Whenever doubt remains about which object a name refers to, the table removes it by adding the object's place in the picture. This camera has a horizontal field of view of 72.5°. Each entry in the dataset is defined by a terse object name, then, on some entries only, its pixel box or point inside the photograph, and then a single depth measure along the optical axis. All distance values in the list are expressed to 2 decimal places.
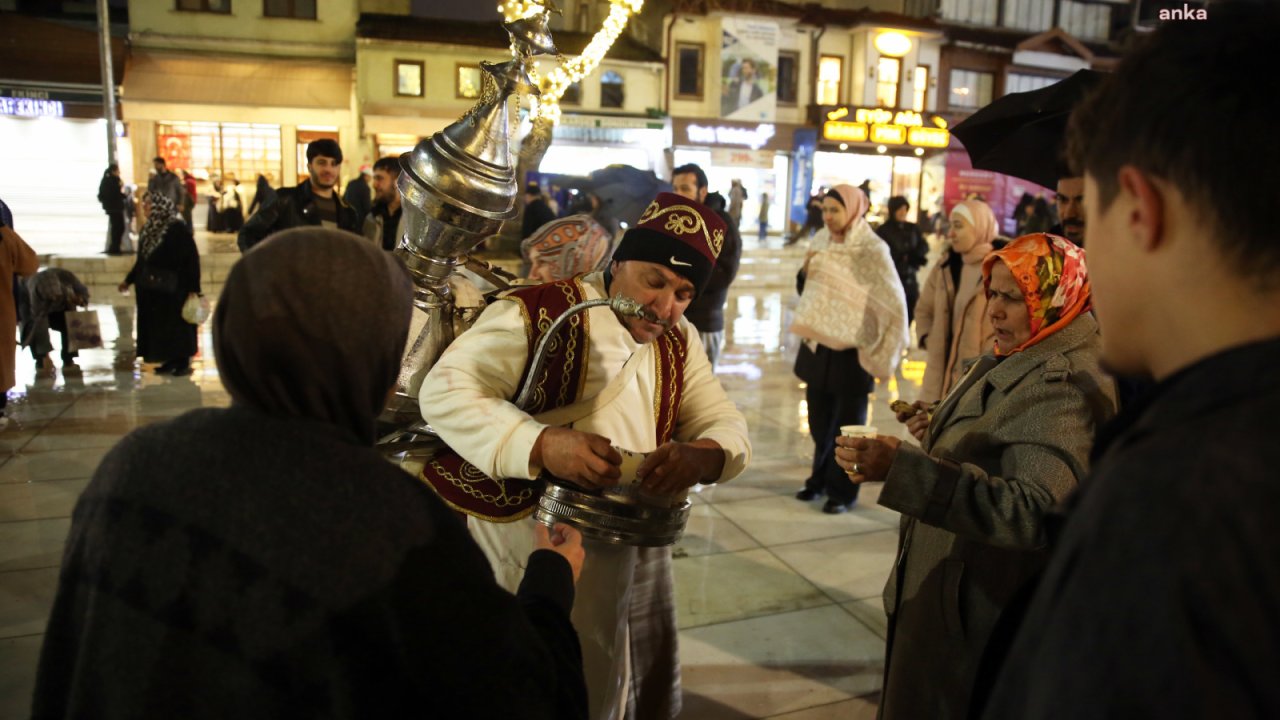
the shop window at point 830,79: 29.30
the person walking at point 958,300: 4.62
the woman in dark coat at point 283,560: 1.07
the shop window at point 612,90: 26.42
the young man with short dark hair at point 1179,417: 0.65
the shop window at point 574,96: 25.91
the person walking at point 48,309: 7.96
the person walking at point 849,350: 5.16
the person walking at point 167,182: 15.50
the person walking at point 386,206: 5.32
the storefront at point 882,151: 28.72
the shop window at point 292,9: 24.14
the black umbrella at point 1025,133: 3.19
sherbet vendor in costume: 2.02
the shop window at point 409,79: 24.25
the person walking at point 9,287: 6.18
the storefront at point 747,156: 27.72
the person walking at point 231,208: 20.95
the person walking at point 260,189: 17.98
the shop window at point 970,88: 31.19
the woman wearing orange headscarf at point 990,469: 1.92
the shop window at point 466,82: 24.52
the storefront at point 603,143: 26.50
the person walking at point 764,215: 27.72
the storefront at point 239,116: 22.69
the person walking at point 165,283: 7.66
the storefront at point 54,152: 21.42
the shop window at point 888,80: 29.58
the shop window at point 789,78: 28.83
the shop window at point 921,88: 30.22
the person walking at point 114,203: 14.92
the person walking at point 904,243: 8.70
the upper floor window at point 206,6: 23.48
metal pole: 15.47
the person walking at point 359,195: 7.00
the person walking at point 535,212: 10.32
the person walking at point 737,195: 24.94
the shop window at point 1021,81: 31.44
